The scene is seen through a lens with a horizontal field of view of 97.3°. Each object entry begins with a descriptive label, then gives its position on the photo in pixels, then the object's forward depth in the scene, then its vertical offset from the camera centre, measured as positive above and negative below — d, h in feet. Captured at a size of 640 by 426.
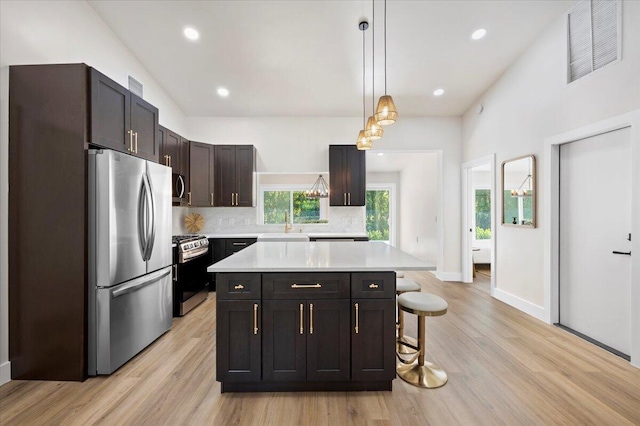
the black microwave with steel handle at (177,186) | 13.33 +1.30
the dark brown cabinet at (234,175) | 16.15 +2.17
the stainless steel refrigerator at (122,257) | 7.32 -1.26
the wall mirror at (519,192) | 11.96 +0.95
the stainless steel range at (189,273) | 11.71 -2.68
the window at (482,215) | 23.48 -0.19
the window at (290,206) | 18.29 +0.45
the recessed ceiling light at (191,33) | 11.07 +7.18
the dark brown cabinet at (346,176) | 16.33 +2.15
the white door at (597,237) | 8.66 -0.84
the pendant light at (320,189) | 16.99 +1.54
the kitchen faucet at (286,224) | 17.55 -0.70
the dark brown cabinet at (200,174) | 14.69 +2.08
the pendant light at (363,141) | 9.08 +2.35
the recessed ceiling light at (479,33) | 11.23 +7.26
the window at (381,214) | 27.35 -0.12
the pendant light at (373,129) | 8.28 +2.51
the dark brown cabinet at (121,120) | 7.48 +2.79
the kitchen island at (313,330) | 6.51 -2.73
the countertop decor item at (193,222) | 16.61 -0.54
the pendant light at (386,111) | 7.09 +2.57
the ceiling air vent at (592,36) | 8.77 +5.89
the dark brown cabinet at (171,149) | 12.40 +2.94
